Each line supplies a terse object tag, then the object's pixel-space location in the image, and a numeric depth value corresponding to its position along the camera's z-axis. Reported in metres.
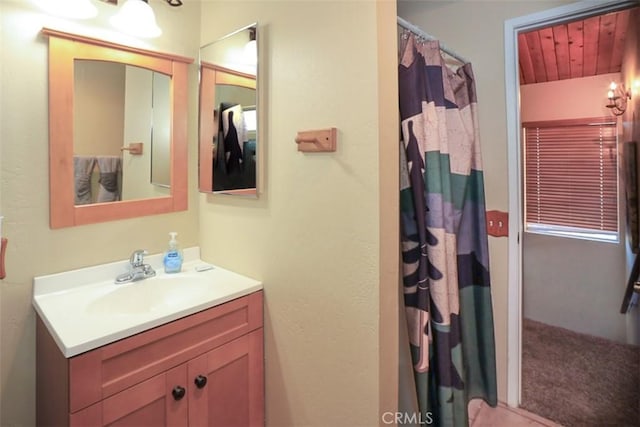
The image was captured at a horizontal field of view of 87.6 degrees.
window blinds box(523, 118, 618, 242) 2.99
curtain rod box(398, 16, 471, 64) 1.25
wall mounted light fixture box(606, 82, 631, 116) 2.62
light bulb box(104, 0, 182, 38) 1.39
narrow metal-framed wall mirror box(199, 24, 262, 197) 1.42
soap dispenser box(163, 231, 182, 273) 1.59
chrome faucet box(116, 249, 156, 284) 1.47
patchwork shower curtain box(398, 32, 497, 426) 1.25
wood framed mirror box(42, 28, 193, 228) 1.31
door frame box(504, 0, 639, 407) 1.82
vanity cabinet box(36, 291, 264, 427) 0.96
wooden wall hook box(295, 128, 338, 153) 1.12
